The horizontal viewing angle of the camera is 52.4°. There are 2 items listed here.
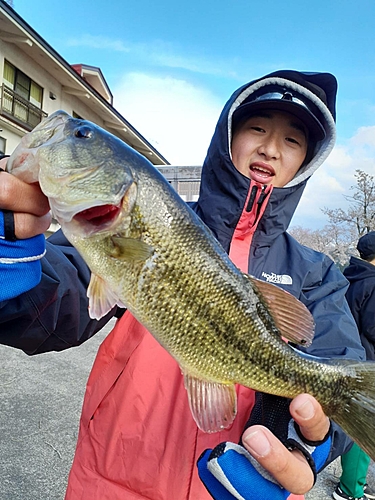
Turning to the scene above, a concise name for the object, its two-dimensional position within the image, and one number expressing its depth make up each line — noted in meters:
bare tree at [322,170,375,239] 20.45
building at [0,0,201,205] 10.45
